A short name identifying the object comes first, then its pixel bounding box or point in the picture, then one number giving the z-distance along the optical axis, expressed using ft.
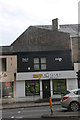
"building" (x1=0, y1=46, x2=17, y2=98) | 87.86
